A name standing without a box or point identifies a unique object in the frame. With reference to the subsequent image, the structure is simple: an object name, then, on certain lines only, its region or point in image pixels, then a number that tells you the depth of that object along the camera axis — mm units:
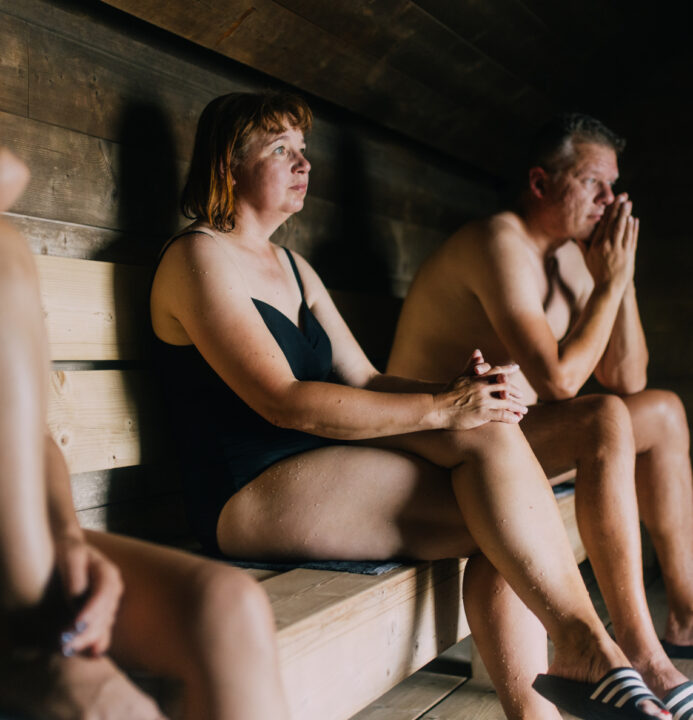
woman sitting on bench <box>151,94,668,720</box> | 1049
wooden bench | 953
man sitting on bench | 1322
